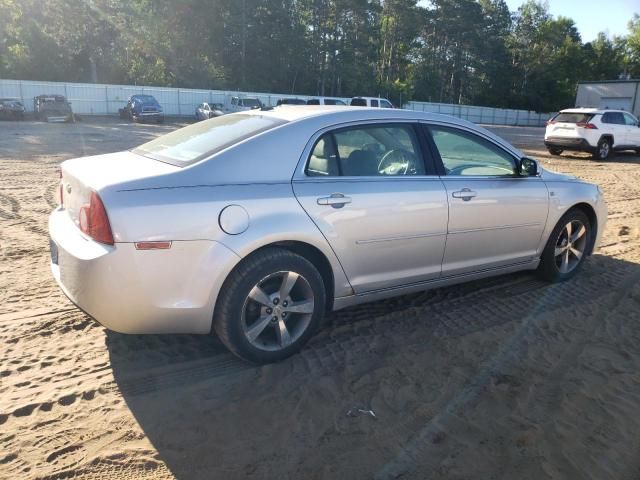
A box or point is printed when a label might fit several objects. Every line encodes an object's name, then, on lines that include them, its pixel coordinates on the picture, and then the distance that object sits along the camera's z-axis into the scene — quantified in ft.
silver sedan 9.66
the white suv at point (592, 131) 56.80
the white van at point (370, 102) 89.45
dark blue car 100.42
